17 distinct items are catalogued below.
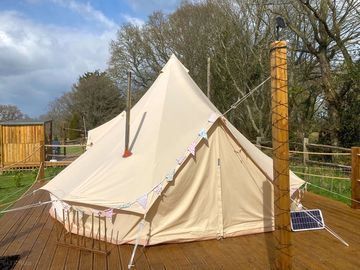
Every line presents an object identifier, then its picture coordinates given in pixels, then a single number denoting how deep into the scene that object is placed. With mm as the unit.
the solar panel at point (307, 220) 6074
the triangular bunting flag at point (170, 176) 5371
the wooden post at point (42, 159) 12330
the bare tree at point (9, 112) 38341
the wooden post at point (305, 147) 13159
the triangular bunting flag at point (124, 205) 5215
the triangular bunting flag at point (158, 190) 5321
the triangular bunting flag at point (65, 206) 5674
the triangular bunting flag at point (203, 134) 5631
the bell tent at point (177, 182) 5430
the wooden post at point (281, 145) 3533
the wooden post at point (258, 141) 17016
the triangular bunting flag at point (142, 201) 5227
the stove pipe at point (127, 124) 5516
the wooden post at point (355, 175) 7508
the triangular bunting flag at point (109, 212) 5277
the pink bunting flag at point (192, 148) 5559
